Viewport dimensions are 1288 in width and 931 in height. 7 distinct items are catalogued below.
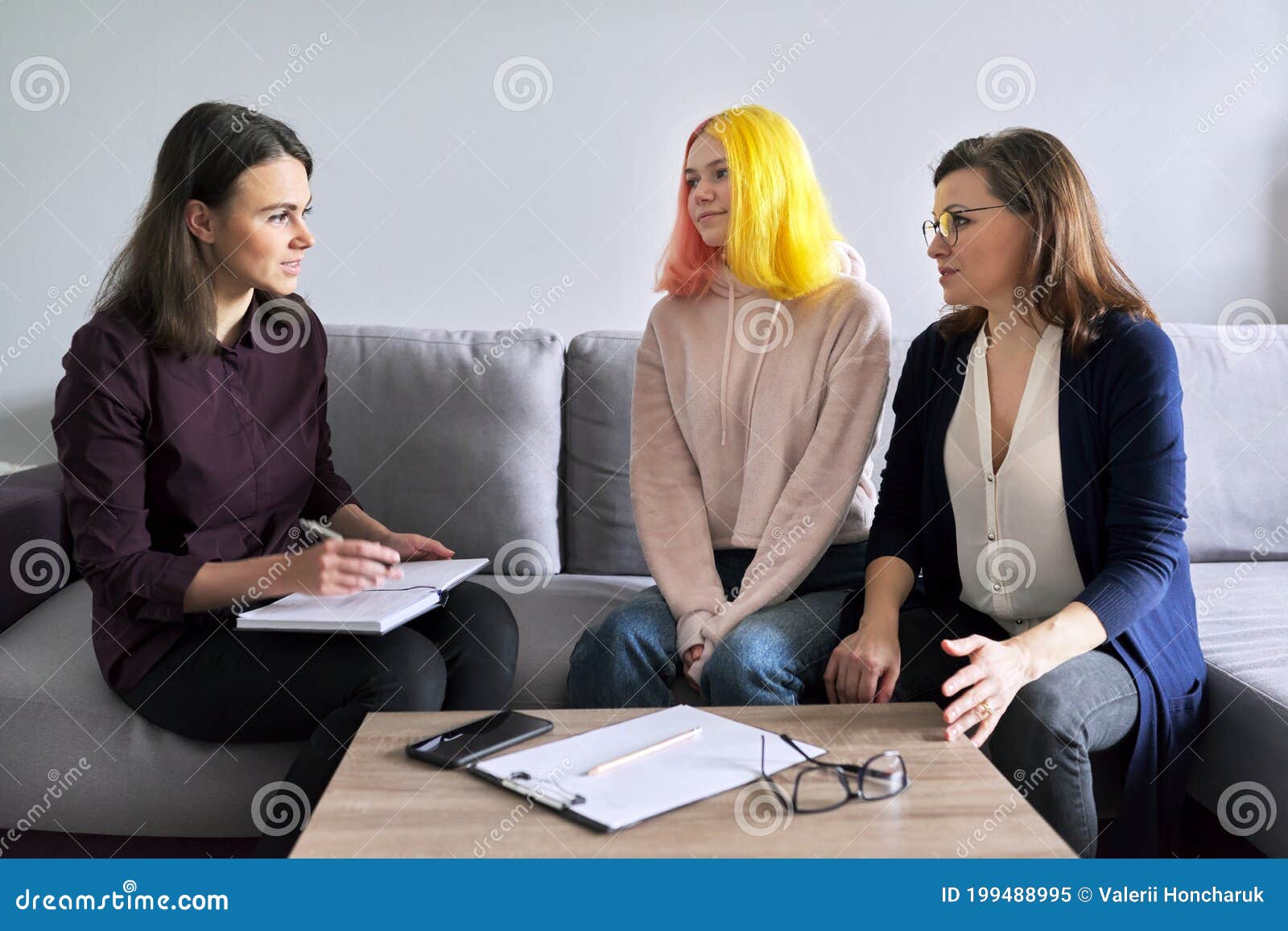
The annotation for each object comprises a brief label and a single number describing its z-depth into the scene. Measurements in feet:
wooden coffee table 3.18
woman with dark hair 4.88
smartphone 3.81
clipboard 3.38
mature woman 4.65
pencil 3.63
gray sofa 6.57
